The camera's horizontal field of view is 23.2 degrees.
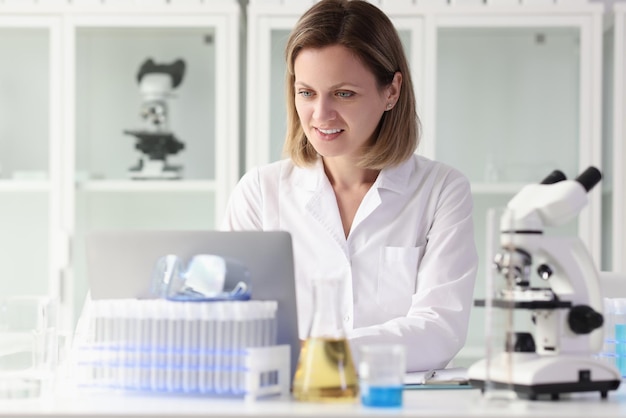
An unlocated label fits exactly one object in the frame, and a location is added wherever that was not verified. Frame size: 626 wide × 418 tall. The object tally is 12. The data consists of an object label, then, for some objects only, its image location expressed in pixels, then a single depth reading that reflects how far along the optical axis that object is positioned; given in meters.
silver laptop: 1.99
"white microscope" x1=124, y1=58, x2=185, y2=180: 3.97
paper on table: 2.09
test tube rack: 1.92
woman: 2.60
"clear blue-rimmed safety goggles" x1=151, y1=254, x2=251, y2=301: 1.97
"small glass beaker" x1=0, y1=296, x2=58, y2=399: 2.13
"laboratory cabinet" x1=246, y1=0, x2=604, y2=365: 3.81
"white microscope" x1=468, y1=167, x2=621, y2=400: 1.96
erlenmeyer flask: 1.88
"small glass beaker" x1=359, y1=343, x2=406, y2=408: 1.84
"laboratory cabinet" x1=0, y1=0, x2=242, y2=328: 3.86
